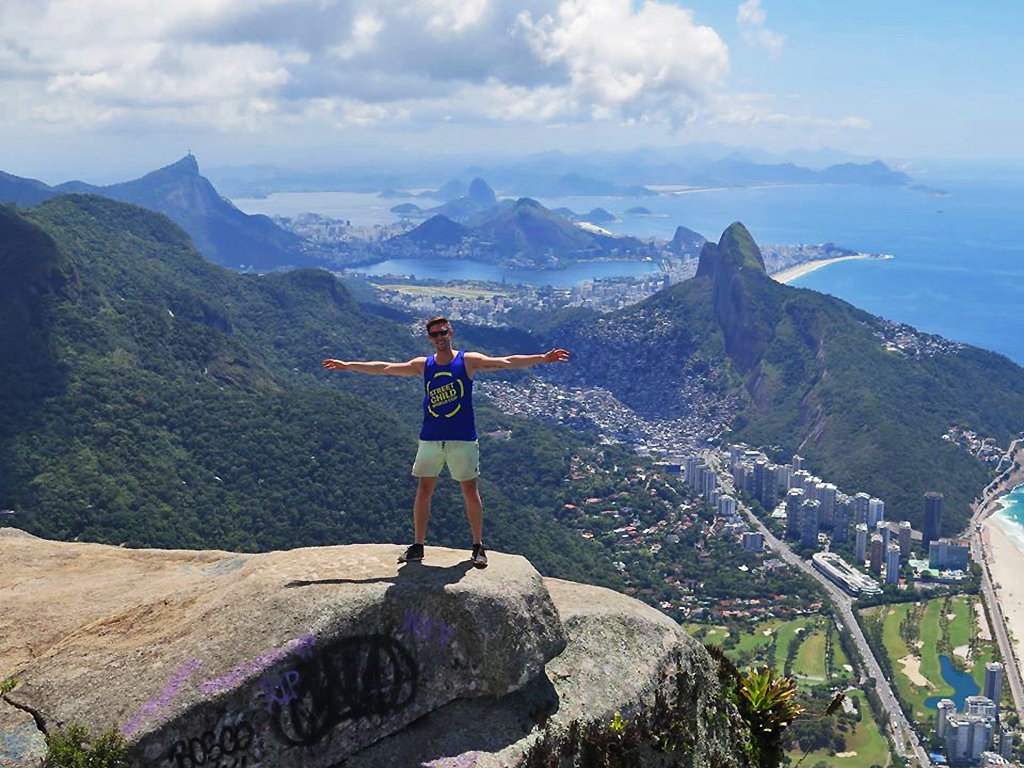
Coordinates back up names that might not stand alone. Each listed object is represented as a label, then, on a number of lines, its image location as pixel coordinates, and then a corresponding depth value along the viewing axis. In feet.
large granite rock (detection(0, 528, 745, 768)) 24.26
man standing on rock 29.68
